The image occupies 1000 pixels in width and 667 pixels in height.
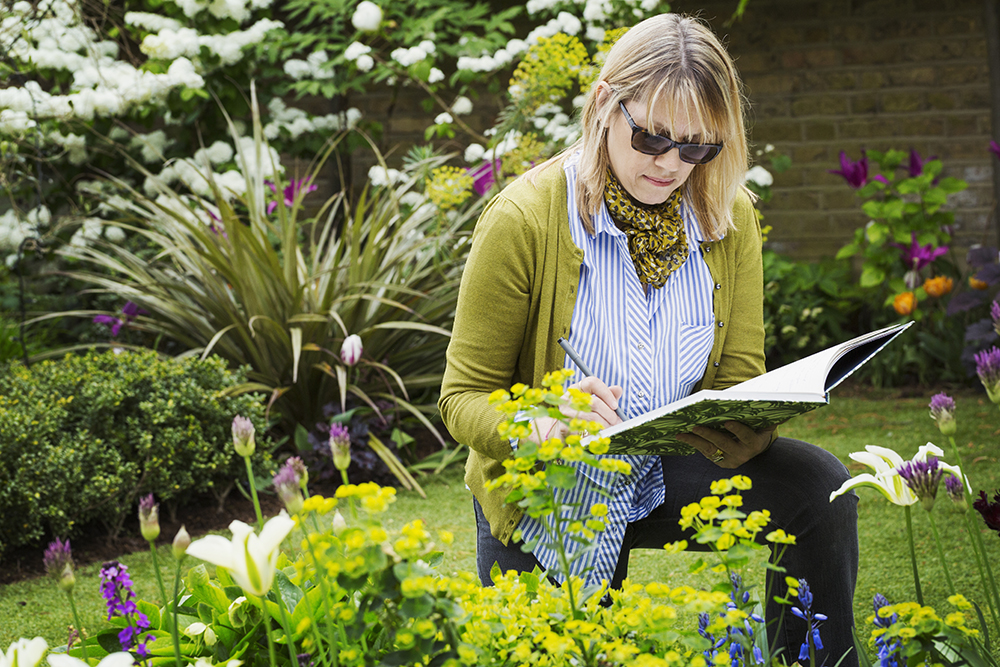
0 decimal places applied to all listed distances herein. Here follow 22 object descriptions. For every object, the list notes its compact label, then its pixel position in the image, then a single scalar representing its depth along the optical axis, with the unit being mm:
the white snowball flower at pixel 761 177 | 5171
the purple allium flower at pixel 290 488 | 2170
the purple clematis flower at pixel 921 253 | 5401
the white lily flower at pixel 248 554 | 2131
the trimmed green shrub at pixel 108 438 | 3388
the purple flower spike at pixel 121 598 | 2236
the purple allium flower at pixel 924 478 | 2213
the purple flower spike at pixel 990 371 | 2267
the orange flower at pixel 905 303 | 5288
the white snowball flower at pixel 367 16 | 5446
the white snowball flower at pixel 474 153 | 5104
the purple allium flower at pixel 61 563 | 2169
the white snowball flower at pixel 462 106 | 5410
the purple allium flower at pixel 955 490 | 2269
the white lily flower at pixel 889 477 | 2317
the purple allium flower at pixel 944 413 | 2257
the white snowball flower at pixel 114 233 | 5324
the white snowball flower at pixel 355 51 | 5424
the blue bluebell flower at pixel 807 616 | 2308
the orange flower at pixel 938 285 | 5356
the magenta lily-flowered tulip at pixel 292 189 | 4673
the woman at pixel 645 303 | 2616
